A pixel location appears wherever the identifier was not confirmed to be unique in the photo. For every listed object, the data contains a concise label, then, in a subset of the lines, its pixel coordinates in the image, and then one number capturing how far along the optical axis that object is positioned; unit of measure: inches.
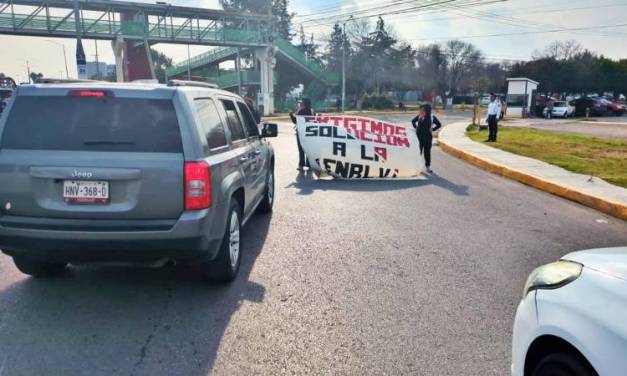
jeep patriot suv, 153.5
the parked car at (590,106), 1727.4
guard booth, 1560.0
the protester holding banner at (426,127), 469.4
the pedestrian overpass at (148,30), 1451.8
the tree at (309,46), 3255.7
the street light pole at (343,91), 2122.3
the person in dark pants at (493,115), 697.3
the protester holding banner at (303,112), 481.7
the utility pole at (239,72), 1918.4
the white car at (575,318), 75.0
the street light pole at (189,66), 2125.7
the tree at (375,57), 2901.1
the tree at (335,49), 2935.5
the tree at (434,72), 3120.1
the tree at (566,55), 2916.8
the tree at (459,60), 3223.4
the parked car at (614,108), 1739.2
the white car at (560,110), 1609.3
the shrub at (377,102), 2381.9
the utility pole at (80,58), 807.7
